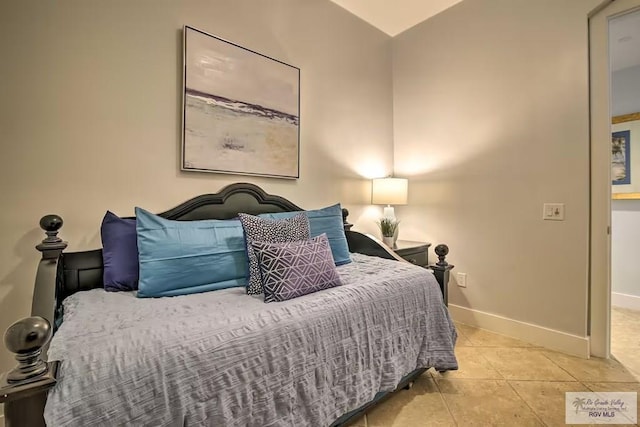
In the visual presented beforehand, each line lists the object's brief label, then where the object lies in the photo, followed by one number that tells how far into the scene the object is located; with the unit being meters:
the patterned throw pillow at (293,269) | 1.35
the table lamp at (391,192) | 2.80
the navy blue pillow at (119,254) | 1.47
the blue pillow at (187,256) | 1.38
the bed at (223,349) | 0.75
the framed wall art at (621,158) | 3.11
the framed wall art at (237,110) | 1.88
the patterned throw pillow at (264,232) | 1.48
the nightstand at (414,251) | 2.50
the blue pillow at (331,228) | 2.01
